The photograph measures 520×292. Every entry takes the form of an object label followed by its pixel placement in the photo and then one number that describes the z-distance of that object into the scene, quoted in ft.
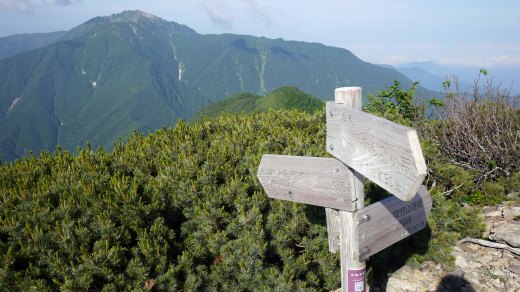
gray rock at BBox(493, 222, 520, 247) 14.77
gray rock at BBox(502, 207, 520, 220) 16.85
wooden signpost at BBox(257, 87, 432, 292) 6.40
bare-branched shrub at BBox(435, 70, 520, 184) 20.65
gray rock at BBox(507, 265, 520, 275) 13.57
